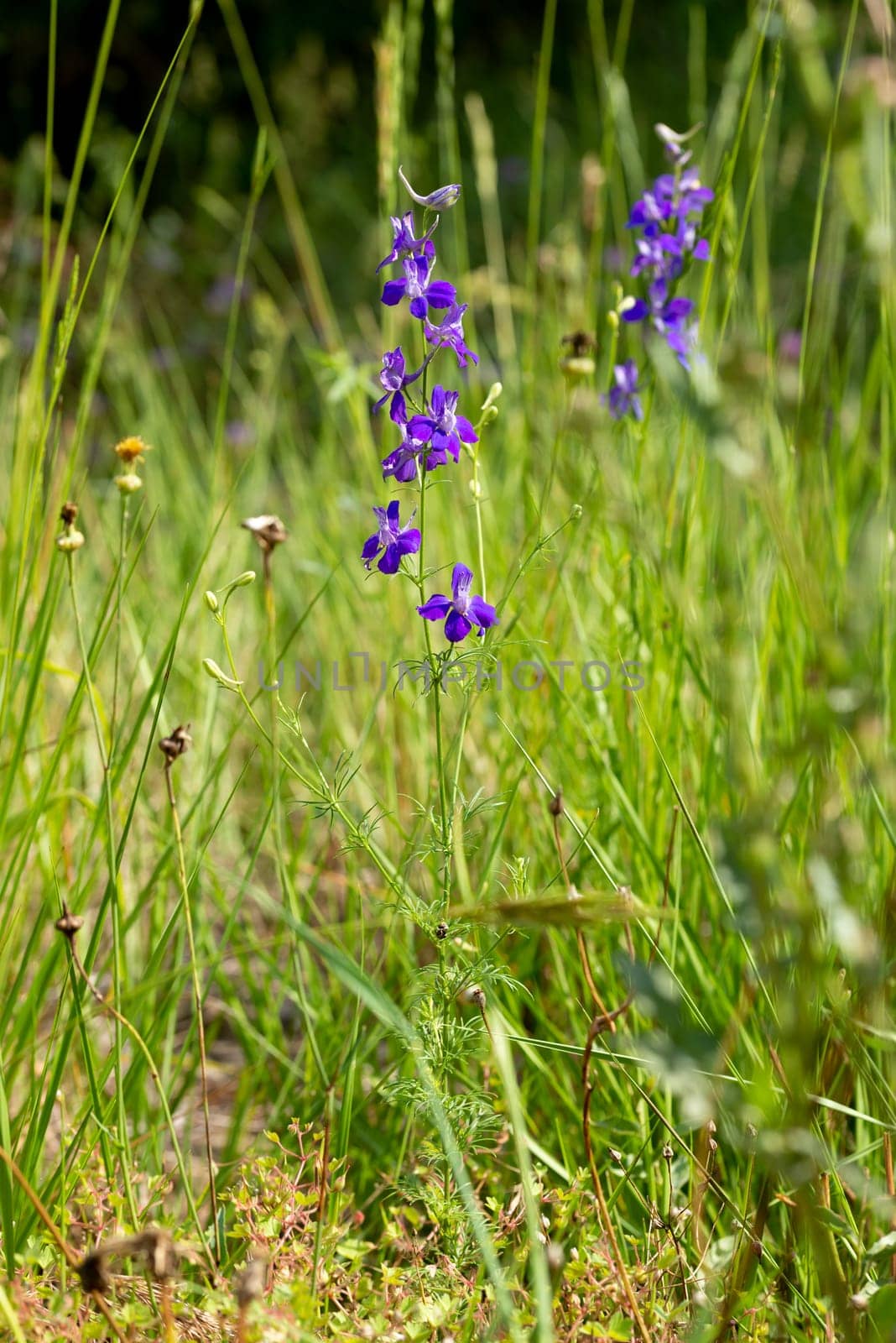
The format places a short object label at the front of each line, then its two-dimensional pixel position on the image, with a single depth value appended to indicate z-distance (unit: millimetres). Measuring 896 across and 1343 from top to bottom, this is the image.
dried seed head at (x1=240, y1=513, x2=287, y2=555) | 1058
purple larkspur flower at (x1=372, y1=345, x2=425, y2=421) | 905
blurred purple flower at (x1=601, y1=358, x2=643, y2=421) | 1395
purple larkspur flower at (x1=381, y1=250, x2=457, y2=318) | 909
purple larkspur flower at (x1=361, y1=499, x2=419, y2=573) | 915
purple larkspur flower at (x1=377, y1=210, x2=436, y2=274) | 889
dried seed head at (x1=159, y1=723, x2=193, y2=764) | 909
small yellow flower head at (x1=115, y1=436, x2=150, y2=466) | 1134
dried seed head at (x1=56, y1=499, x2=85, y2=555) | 1002
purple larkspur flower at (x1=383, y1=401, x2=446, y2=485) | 874
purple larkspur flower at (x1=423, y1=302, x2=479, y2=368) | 907
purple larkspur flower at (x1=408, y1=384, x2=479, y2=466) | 877
